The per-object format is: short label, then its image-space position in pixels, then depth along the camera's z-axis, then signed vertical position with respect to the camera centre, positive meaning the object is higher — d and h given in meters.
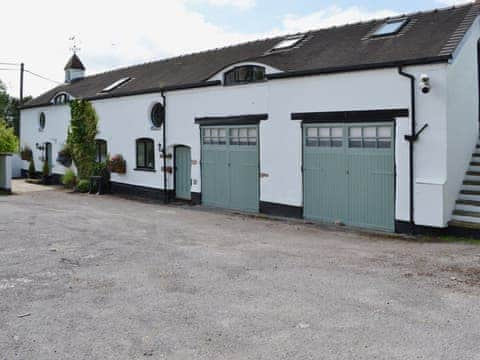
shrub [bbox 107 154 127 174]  20.81 +0.03
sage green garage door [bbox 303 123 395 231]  12.03 -0.22
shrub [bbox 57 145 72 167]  24.28 +0.42
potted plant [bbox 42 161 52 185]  26.77 -0.48
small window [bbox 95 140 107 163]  22.52 +0.66
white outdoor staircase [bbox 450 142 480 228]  11.09 -0.83
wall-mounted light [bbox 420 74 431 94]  11.02 +1.76
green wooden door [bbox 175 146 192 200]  17.94 -0.26
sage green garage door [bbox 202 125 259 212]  15.31 -0.05
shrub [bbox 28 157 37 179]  29.05 -0.23
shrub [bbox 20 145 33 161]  29.60 +0.75
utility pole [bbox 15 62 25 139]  38.58 +6.94
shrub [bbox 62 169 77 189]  23.30 -0.60
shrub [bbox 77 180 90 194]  21.66 -0.85
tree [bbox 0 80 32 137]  43.97 +5.08
